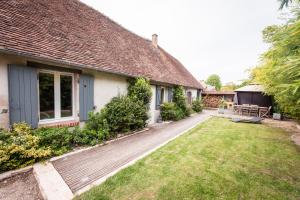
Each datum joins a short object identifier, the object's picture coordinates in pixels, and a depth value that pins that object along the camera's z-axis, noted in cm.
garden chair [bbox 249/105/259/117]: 1395
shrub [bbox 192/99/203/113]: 1563
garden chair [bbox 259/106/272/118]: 1347
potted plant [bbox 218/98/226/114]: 1560
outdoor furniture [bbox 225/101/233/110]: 2072
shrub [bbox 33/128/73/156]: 402
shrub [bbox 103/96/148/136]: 597
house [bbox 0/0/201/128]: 390
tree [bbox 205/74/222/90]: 6488
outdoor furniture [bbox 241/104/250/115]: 1442
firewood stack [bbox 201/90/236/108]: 2250
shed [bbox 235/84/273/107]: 1455
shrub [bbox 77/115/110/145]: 494
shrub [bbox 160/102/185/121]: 1005
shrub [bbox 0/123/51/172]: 321
